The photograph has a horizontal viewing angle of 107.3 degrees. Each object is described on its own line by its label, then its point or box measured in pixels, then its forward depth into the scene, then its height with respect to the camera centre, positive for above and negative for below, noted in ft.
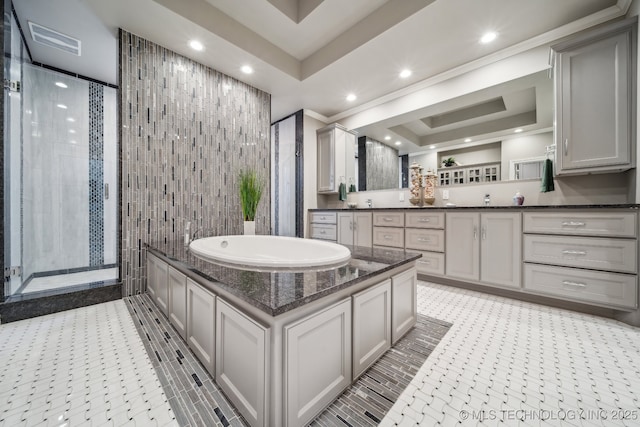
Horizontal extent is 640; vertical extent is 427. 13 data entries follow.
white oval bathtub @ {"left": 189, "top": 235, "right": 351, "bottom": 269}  3.86 -0.86
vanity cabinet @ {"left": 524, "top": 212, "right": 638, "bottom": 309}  5.29 -1.06
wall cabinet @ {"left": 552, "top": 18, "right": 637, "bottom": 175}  5.65 +2.90
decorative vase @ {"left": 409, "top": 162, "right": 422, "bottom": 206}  9.87 +1.17
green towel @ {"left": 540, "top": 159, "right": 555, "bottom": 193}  7.10 +1.07
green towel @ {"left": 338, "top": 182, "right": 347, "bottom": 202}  12.17 +1.12
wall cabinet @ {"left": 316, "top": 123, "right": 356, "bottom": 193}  12.16 +2.92
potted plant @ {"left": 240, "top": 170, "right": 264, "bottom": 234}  8.74 +0.54
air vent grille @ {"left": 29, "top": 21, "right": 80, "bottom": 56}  7.10 +5.48
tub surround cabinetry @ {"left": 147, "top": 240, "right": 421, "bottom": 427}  2.52 -1.54
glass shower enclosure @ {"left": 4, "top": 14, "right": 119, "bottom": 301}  6.33 +1.08
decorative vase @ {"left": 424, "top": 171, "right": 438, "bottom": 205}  9.63 +1.06
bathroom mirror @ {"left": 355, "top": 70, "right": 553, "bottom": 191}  7.63 +3.13
